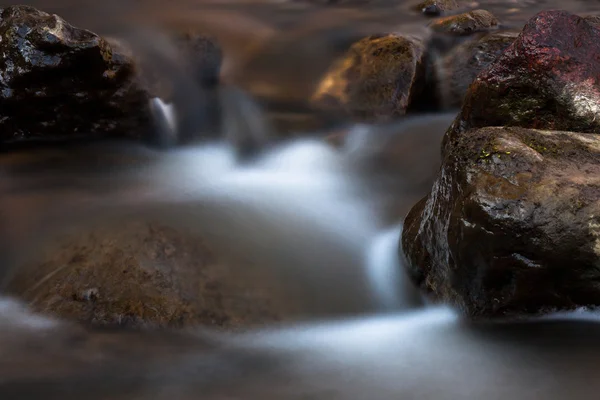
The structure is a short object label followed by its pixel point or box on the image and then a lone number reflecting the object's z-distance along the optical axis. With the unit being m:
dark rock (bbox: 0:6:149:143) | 5.25
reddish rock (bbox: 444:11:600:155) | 4.19
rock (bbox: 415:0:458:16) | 8.97
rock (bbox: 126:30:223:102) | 6.35
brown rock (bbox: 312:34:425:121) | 6.45
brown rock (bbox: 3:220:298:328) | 3.40
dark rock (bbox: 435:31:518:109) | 6.90
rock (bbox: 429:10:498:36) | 7.92
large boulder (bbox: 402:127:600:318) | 2.88
